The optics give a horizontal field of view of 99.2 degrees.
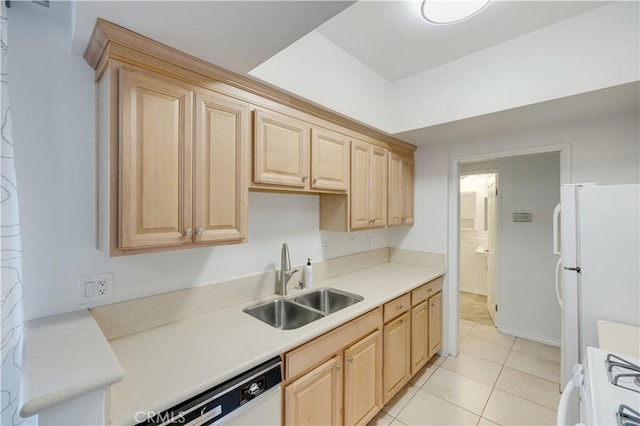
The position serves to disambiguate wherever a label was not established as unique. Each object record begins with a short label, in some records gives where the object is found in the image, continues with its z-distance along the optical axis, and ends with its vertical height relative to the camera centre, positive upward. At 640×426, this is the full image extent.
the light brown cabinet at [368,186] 2.19 +0.23
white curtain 0.94 -0.21
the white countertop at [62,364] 0.67 -0.45
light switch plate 1.23 -0.35
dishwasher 0.93 -0.72
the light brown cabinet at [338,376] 1.34 -0.93
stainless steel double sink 1.78 -0.67
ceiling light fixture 1.46 +1.14
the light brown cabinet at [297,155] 1.55 +0.38
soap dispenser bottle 2.12 -0.49
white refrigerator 1.56 -0.29
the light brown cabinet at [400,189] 2.62 +0.23
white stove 0.85 -0.63
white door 3.64 -0.55
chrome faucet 1.92 -0.42
